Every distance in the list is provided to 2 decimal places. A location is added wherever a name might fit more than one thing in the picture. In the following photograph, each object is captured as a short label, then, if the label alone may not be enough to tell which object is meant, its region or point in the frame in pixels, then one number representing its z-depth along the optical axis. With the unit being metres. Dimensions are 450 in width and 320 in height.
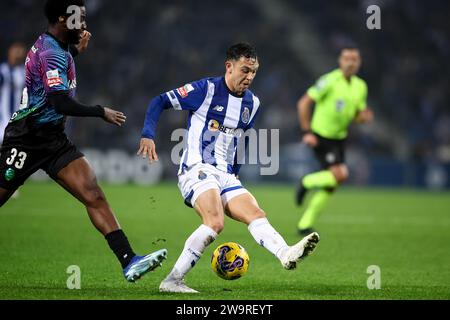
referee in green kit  22.95
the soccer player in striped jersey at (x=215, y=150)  12.73
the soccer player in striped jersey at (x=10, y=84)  26.33
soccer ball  13.04
